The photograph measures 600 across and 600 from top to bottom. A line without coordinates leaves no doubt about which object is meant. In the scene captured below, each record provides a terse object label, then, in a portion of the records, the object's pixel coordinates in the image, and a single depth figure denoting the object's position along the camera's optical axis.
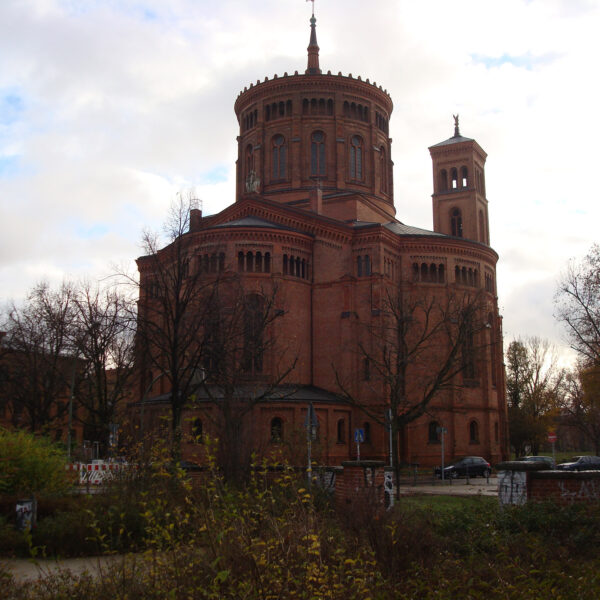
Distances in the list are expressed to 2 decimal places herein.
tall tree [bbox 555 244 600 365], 34.53
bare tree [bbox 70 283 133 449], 32.44
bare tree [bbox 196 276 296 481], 19.06
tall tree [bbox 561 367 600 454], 47.04
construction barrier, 21.75
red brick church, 40.41
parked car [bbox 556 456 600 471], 40.16
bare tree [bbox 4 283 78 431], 38.53
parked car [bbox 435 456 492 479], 39.06
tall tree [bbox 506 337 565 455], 65.12
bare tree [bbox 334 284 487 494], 30.72
